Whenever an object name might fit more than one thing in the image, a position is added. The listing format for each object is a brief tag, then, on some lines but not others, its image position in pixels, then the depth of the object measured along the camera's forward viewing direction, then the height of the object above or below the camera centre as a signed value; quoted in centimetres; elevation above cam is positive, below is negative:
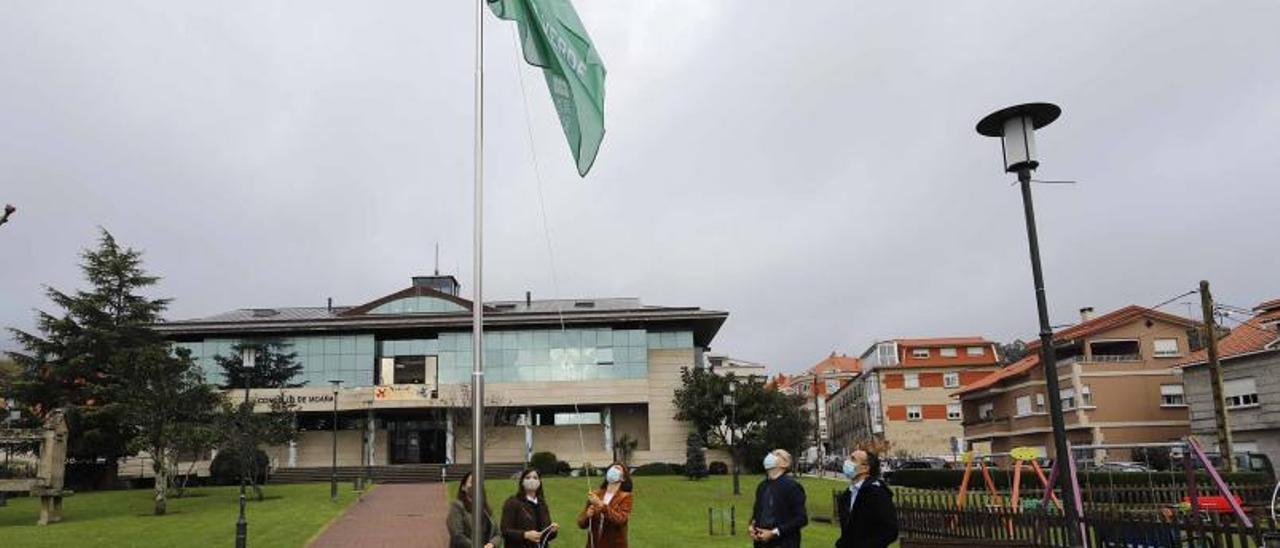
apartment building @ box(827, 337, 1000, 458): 7275 +254
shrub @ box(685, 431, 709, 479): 4134 -166
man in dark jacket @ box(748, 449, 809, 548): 748 -73
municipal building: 5109 +318
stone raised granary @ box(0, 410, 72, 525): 2488 -74
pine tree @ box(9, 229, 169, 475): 4044 +465
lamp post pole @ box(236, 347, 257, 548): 1571 -34
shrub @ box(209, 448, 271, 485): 4181 -127
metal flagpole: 587 +63
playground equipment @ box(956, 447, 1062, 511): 1606 -128
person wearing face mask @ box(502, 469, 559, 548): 820 -79
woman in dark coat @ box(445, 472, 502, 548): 796 -77
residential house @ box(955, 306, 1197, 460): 4725 +157
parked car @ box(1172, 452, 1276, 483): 3116 -212
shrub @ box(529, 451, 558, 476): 4706 -168
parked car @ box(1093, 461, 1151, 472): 3491 -231
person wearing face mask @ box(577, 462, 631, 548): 832 -75
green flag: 709 +296
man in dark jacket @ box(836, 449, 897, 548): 700 -74
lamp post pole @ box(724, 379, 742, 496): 3616 +94
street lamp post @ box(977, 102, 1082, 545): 880 +259
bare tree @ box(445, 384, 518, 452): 4978 +105
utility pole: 2711 +92
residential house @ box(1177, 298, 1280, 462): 3669 +92
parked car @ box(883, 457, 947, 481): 5030 -264
